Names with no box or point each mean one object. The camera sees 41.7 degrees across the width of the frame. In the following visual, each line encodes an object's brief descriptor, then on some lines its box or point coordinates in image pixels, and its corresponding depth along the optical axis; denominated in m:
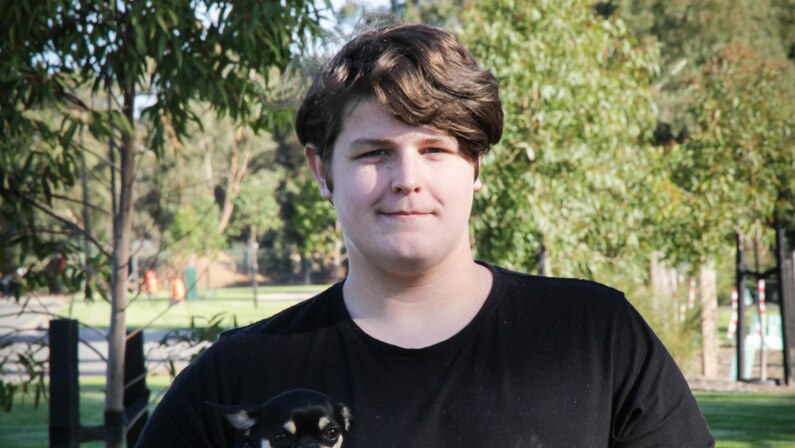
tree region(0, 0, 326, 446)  5.01
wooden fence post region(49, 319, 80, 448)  4.81
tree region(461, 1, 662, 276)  11.45
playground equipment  13.88
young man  1.76
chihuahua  1.71
